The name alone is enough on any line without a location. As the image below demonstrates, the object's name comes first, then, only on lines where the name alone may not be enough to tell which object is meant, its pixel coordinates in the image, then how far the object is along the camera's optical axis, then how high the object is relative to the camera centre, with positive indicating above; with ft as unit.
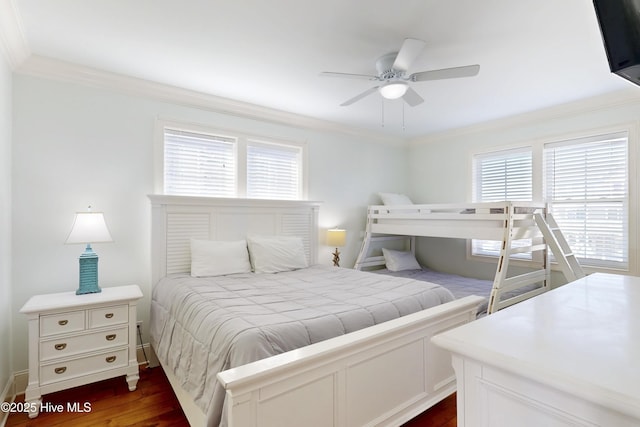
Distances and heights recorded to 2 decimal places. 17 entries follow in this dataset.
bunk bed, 9.55 -0.51
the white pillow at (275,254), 10.36 -1.29
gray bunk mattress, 10.78 -2.56
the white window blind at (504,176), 12.66 +1.67
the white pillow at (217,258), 9.47 -1.31
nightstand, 6.89 -2.86
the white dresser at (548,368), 1.83 -0.95
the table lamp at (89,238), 7.77 -0.57
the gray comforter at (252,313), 4.93 -1.83
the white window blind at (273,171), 12.00 +1.73
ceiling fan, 6.57 +3.20
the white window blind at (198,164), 10.30 +1.72
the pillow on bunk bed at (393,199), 15.06 +0.81
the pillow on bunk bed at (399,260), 14.42 -2.04
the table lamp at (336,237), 12.99 -0.87
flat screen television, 2.50 +1.49
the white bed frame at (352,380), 4.11 -2.51
